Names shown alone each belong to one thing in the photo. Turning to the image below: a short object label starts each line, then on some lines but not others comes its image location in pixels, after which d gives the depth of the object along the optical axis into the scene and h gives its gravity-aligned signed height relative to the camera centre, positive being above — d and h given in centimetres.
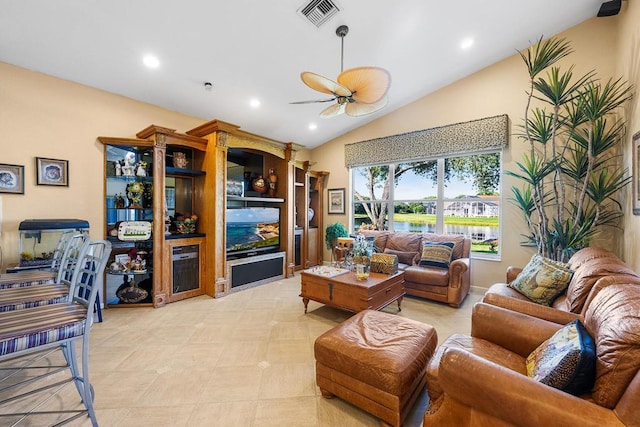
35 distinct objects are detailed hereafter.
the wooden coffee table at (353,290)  282 -90
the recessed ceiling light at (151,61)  294 +167
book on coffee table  322 -76
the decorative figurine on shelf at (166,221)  359 -15
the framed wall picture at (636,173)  247 +36
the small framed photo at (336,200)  590 +23
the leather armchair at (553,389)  93 -69
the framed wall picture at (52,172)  300 +44
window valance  398 +116
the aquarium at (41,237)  278 -30
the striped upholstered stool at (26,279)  204 -55
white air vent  260 +200
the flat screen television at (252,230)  423 -34
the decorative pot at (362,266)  302 -64
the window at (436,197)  426 +24
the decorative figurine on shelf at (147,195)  359 +20
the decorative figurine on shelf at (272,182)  502 +53
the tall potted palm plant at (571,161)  296 +60
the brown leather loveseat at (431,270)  353 -83
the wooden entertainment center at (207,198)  349 +19
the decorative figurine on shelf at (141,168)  351 +55
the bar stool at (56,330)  131 -62
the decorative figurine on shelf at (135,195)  352 +20
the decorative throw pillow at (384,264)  325 -65
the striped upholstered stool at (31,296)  169 -58
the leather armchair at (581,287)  164 -50
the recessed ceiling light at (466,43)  342 +217
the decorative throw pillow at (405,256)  429 -74
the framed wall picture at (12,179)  281 +33
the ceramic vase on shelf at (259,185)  483 +46
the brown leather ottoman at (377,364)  153 -94
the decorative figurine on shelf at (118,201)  352 +12
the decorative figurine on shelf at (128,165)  349 +59
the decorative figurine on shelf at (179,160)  389 +73
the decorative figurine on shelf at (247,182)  489 +52
